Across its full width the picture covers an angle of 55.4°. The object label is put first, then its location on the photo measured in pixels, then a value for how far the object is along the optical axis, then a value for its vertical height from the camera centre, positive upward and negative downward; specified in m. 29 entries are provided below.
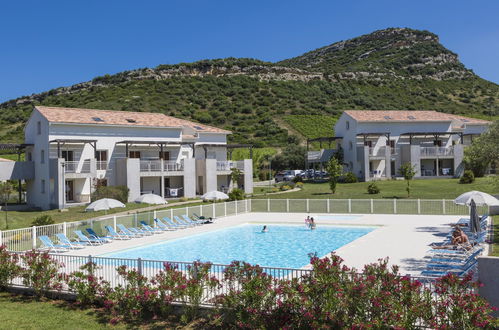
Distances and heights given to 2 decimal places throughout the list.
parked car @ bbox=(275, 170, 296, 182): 56.88 -0.68
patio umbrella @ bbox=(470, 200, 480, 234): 18.62 -2.10
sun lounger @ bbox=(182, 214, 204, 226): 26.84 -2.78
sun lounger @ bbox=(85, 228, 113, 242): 21.22 -2.68
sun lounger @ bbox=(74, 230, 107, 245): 20.59 -2.86
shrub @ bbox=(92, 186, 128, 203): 34.19 -1.37
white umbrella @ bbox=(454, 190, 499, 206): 18.95 -1.31
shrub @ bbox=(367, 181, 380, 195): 38.53 -1.68
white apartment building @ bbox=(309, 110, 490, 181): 49.91 +2.76
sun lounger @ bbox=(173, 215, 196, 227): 26.28 -2.74
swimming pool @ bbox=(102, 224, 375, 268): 19.27 -3.40
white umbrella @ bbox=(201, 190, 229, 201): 29.87 -1.52
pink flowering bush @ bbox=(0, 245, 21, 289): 13.18 -2.56
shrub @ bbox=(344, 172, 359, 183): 47.31 -0.89
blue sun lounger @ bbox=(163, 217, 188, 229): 25.78 -2.79
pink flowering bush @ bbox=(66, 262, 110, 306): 11.41 -2.74
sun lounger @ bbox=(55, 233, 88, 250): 19.77 -2.82
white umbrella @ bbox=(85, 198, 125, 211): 23.51 -1.52
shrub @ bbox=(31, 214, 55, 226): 23.98 -2.33
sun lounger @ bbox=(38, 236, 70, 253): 19.03 -2.90
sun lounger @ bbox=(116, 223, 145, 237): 22.77 -2.81
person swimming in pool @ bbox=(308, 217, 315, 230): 25.47 -2.91
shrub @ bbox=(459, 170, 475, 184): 42.47 -0.94
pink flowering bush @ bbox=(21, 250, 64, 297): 12.34 -2.59
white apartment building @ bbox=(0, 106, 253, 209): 36.69 +1.20
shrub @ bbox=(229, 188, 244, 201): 36.91 -1.85
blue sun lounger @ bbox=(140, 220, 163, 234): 24.26 -2.82
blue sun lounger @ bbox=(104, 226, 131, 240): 22.17 -2.85
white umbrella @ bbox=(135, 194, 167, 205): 27.01 -1.48
